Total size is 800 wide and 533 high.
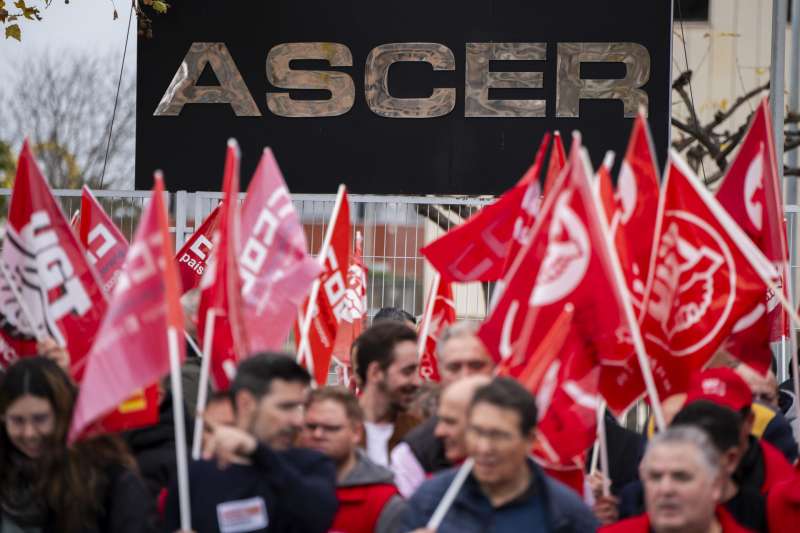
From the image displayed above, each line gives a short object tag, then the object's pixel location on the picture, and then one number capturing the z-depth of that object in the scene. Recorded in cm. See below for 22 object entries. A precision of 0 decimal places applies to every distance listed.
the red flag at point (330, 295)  1902
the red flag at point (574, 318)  1316
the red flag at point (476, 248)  1752
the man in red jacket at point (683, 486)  1112
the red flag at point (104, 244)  1920
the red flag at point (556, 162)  1759
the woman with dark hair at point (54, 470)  1155
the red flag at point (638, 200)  1506
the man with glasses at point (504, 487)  1113
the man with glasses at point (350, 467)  1230
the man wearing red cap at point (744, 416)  1320
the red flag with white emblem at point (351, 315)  2162
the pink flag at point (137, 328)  1107
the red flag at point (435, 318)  2047
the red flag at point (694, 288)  1428
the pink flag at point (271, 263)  1398
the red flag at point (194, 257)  2239
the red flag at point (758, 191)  1555
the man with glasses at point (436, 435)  1357
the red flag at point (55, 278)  1438
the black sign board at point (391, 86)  2859
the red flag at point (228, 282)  1295
